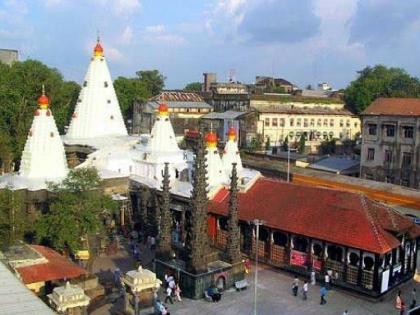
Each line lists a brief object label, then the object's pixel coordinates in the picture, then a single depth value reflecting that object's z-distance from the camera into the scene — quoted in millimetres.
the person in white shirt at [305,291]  23891
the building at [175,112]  71000
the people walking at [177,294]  23625
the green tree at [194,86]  122625
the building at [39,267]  20812
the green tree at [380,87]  75875
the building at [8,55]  71500
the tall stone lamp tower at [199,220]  24078
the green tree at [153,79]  95325
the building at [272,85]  101169
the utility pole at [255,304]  21766
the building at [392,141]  45531
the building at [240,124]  67500
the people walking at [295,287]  24317
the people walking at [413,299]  22902
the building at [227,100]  73688
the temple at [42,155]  34281
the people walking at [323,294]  23516
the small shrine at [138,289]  20422
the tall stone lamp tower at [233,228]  25750
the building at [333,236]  24375
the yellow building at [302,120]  71438
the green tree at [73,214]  25000
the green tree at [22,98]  44594
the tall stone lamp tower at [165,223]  25734
